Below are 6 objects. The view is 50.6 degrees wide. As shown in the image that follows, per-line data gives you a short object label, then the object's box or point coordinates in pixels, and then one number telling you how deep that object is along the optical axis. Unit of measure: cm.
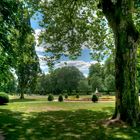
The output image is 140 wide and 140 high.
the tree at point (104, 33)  757
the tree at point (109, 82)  4162
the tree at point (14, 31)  1041
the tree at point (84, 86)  5160
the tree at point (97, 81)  4915
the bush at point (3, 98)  1544
